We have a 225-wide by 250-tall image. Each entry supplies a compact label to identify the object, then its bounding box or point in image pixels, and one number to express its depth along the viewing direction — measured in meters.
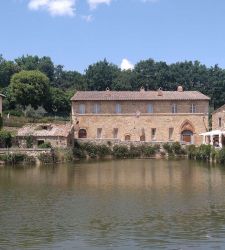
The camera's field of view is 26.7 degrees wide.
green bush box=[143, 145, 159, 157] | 50.16
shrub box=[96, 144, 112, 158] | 49.25
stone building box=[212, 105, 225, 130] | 51.88
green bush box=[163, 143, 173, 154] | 50.44
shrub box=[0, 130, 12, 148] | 45.31
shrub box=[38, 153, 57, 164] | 41.47
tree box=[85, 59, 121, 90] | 88.00
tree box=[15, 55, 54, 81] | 97.56
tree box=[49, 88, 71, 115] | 76.06
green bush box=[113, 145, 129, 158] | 49.62
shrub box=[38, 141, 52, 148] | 43.38
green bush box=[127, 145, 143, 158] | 49.88
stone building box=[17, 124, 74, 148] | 46.12
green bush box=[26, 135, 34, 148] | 46.16
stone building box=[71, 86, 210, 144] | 56.81
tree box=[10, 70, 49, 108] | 71.56
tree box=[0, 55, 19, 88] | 91.62
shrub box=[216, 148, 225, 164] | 39.37
